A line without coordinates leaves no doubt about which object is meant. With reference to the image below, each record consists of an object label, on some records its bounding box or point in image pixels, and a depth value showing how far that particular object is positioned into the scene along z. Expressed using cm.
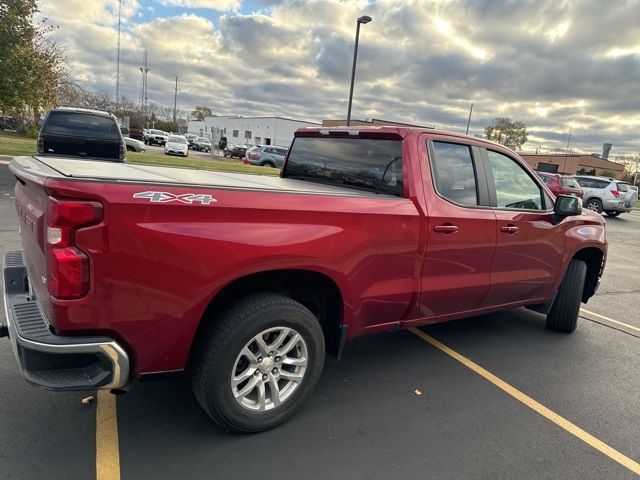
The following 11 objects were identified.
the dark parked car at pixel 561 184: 1803
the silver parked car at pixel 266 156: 3028
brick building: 7656
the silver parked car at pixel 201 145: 5159
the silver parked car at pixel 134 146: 2727
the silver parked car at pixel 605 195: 2078
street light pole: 1847
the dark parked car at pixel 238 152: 3972
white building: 8112
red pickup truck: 216
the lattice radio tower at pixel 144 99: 8629
